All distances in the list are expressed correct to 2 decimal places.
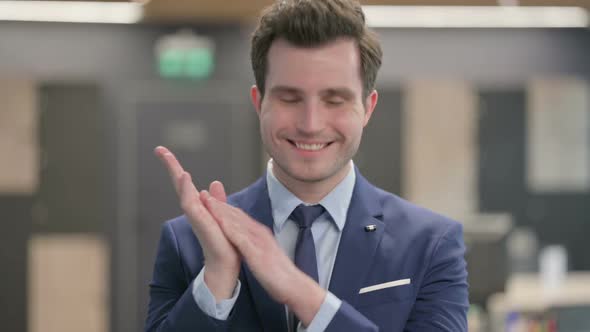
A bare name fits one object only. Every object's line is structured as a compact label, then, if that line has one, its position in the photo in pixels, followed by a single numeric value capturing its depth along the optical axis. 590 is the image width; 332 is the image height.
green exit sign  6.41
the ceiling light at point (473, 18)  6.47
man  1.40
